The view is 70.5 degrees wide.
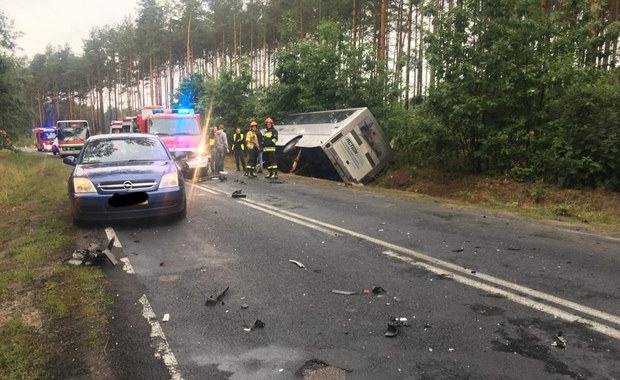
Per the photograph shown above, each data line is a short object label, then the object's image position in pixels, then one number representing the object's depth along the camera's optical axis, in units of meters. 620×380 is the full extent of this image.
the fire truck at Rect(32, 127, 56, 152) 44.34
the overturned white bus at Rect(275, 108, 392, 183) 14.33
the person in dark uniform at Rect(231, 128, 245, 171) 18.23
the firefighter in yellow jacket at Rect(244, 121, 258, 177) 16.12
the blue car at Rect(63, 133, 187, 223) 6.96
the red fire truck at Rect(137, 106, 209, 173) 15.23
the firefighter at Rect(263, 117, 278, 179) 15.12
